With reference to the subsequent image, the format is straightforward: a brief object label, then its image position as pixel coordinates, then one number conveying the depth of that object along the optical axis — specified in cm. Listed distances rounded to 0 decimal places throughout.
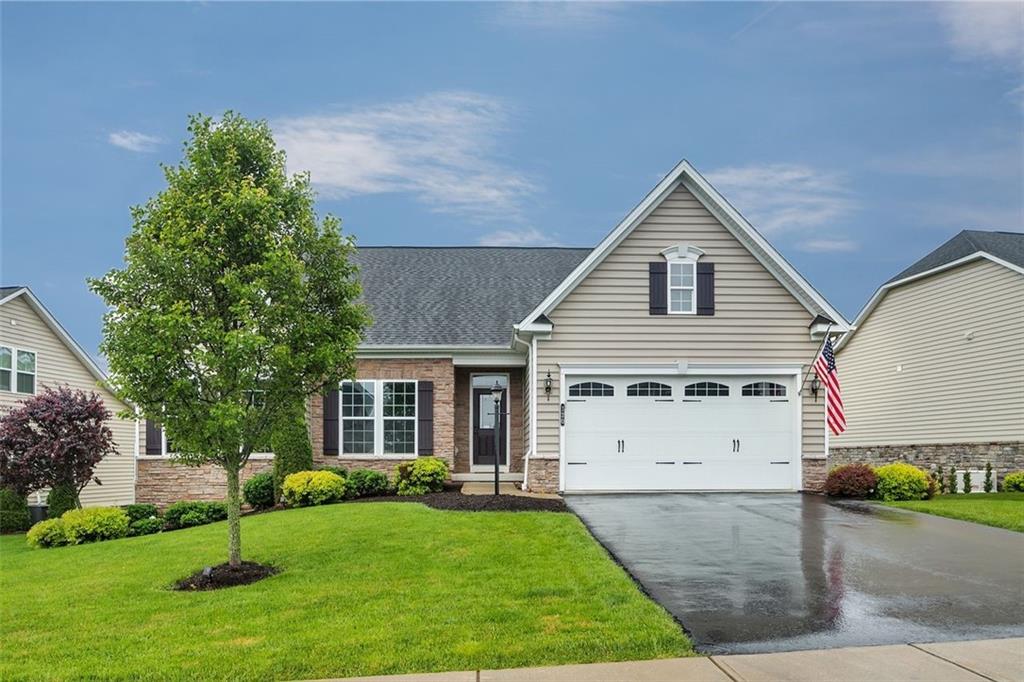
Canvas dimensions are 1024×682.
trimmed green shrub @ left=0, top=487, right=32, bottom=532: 2012
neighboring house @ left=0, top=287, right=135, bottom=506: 2362
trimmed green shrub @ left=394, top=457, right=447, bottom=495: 1906
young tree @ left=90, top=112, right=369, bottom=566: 1054
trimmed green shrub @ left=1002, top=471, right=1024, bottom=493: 2122
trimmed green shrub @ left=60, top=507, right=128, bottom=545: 1645
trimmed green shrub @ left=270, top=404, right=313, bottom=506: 1931
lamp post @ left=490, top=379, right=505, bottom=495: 1728
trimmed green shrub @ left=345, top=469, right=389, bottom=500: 1883
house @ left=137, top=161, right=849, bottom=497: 1869
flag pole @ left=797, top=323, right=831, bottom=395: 1870
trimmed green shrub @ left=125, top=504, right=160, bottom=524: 1866
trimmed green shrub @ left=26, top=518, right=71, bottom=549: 1636
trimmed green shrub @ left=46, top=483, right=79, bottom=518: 1962
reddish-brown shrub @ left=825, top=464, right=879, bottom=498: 1769
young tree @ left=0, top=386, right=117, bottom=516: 1897
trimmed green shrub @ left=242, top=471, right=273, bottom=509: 1945
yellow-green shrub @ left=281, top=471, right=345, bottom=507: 1806
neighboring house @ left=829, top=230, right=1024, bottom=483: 2292
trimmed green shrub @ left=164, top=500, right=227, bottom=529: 1784
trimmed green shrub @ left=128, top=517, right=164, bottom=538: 1717
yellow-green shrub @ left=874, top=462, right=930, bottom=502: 1756
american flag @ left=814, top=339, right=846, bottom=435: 1789
